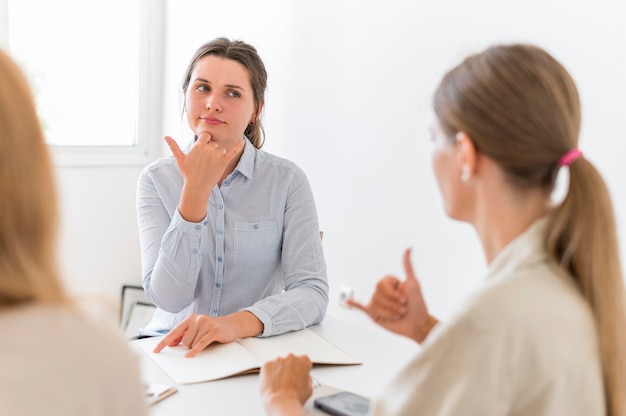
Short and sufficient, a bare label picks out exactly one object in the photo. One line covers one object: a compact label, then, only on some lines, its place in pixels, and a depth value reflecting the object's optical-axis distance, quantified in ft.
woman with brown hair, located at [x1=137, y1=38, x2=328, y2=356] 5.66
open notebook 4.48
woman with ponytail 2.85
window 11.53
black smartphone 3.97
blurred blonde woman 2.38
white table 4.05
